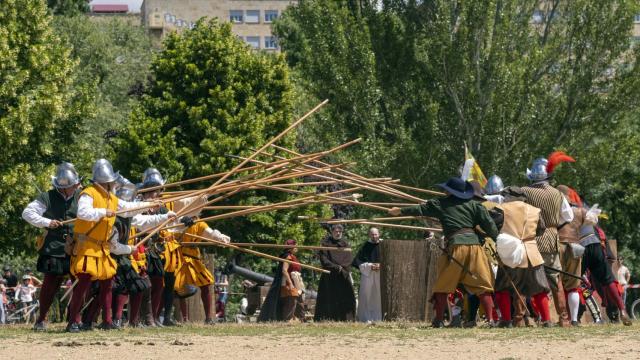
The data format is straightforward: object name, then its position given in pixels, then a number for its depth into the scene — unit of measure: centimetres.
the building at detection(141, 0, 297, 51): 10825
